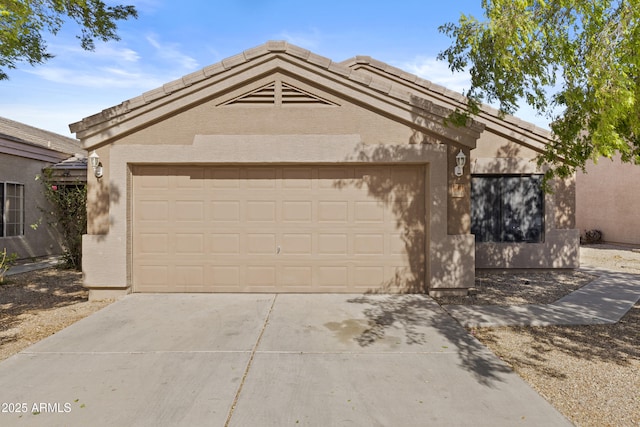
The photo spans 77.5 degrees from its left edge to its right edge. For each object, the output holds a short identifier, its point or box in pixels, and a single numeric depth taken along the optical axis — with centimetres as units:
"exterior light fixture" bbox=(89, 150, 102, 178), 788
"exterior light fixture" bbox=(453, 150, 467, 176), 788
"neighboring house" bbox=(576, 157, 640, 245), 1862
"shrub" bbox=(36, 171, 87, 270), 1141
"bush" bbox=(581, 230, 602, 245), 2012
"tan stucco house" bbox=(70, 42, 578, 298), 789
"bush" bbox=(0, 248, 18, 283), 952
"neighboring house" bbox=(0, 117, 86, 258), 1272
